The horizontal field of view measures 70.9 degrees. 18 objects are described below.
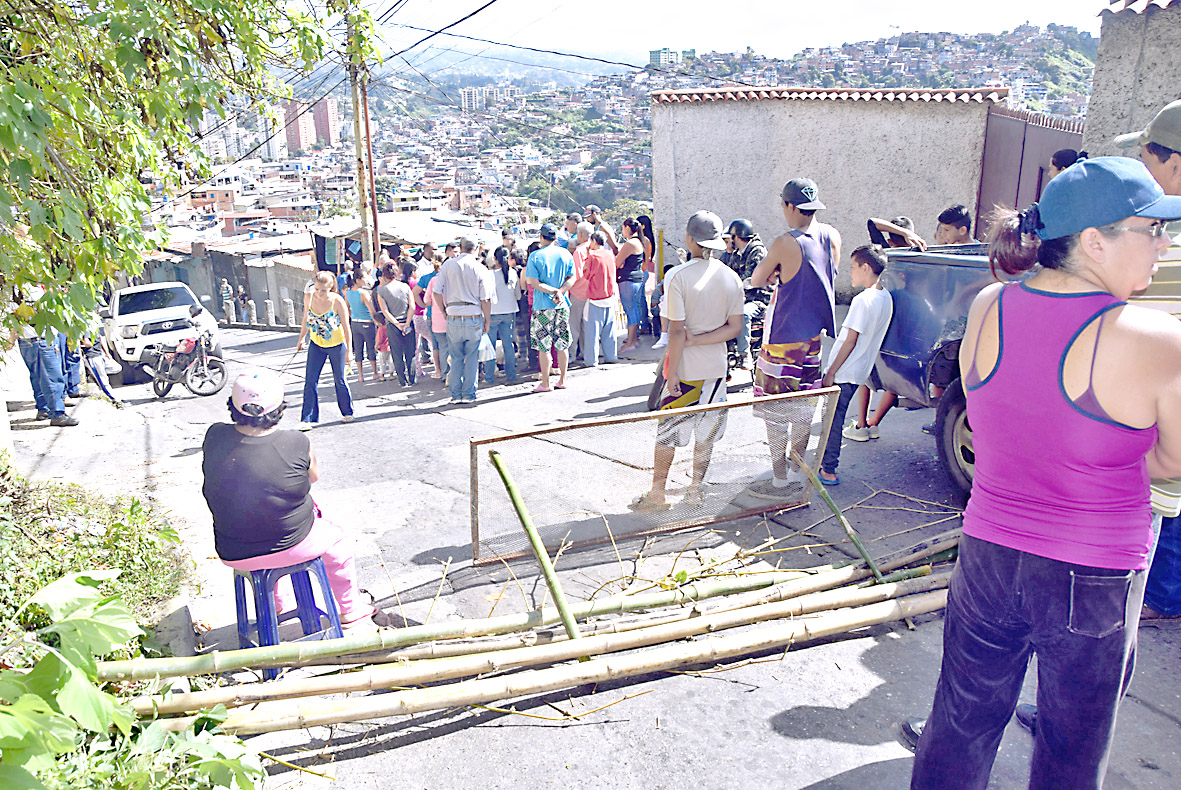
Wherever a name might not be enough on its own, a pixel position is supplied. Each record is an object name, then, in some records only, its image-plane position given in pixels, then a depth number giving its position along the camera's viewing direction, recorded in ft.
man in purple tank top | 18.19
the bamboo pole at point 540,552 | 13.12
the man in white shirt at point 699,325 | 17.69
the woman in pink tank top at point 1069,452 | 6.87
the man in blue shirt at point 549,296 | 31.86
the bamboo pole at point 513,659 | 11.39
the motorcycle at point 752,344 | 30.71
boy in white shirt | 19.49
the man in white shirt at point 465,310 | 30.27
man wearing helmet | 28.43
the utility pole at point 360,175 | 55.31
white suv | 48.19
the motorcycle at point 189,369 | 39.75
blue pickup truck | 18.06
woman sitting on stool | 12.57
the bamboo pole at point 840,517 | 15.01
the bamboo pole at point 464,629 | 11.81
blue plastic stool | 12.85
